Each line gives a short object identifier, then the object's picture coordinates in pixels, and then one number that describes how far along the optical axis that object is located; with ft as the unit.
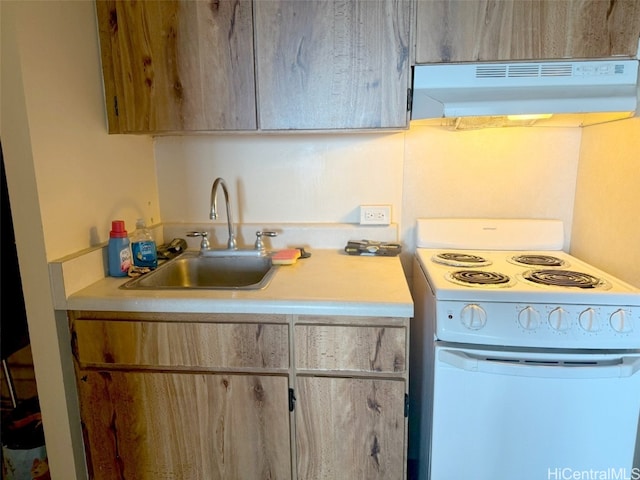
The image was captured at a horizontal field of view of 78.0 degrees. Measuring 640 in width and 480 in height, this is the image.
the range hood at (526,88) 4.03
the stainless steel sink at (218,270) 5.50
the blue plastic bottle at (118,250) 4.58
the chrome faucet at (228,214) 5.04
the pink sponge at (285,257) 5.05
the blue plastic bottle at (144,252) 4.88
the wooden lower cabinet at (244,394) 3.86
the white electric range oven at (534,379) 3.61
